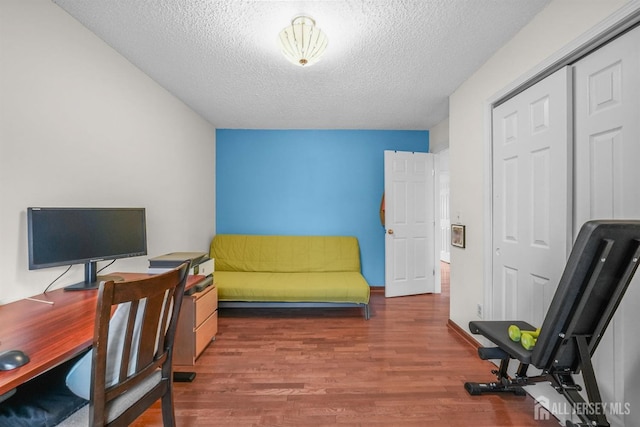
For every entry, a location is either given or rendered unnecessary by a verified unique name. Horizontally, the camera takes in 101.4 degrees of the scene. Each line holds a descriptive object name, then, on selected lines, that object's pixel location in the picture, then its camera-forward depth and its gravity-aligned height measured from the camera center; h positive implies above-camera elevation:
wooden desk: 0.82 -0.48
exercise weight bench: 1.02 -0.42
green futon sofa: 3.09 -0.72
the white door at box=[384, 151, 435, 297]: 3.65 -0.19
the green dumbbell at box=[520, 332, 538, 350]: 1.34 -0.68
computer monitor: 1.39 -0.15
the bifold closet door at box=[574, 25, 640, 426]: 1.22 +0.24
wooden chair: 0.88 -0.51
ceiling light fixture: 1.62 +1.08
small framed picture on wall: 2.47 -0.25
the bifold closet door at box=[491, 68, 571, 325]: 1.54 +0.08
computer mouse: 0.78 -0.45
